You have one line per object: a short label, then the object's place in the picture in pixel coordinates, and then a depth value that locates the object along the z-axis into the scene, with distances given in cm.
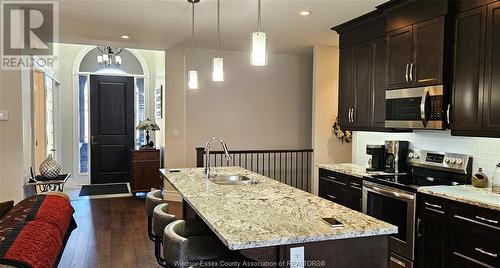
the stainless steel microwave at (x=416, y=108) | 315
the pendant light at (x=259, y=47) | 239
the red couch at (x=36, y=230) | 160
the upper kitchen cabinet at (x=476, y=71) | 270
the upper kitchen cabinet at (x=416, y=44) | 313
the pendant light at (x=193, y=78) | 367
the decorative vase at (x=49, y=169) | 430
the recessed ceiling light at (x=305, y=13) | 402
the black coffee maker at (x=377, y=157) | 403
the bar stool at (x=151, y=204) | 277
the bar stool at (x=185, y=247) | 177
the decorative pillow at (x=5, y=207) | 256
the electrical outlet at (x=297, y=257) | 160
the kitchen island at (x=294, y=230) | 158
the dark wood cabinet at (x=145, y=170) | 641
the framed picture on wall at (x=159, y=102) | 665
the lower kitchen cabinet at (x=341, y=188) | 386
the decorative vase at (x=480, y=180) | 296
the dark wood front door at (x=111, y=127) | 753
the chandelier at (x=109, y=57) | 667
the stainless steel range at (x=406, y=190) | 309
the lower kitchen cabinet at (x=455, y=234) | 241
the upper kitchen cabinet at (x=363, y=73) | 398
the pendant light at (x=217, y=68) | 325
